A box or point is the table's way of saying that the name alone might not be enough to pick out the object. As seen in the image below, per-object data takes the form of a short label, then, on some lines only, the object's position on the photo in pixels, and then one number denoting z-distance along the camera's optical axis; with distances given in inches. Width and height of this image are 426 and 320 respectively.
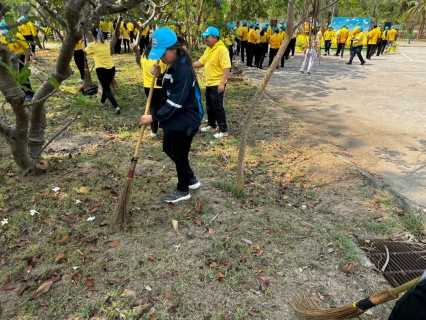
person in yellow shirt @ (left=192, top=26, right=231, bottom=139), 220.1
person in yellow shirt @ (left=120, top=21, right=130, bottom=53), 688.2
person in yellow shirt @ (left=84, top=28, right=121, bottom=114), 263.3
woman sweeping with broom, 126.2
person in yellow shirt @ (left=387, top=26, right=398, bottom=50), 820.6
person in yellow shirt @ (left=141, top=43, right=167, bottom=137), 209.0
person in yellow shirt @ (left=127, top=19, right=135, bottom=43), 735.1
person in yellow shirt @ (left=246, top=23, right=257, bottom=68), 568.2
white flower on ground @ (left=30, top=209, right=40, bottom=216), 143.4
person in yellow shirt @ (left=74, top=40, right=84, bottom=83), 355.9
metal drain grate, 124.2
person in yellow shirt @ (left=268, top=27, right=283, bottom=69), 542.6
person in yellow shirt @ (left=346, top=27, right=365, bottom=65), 607.1
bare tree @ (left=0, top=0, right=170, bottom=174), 120.9
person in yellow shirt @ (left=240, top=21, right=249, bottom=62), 614.9
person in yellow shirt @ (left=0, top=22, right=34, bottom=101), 291.9
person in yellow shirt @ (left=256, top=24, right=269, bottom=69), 565.3
